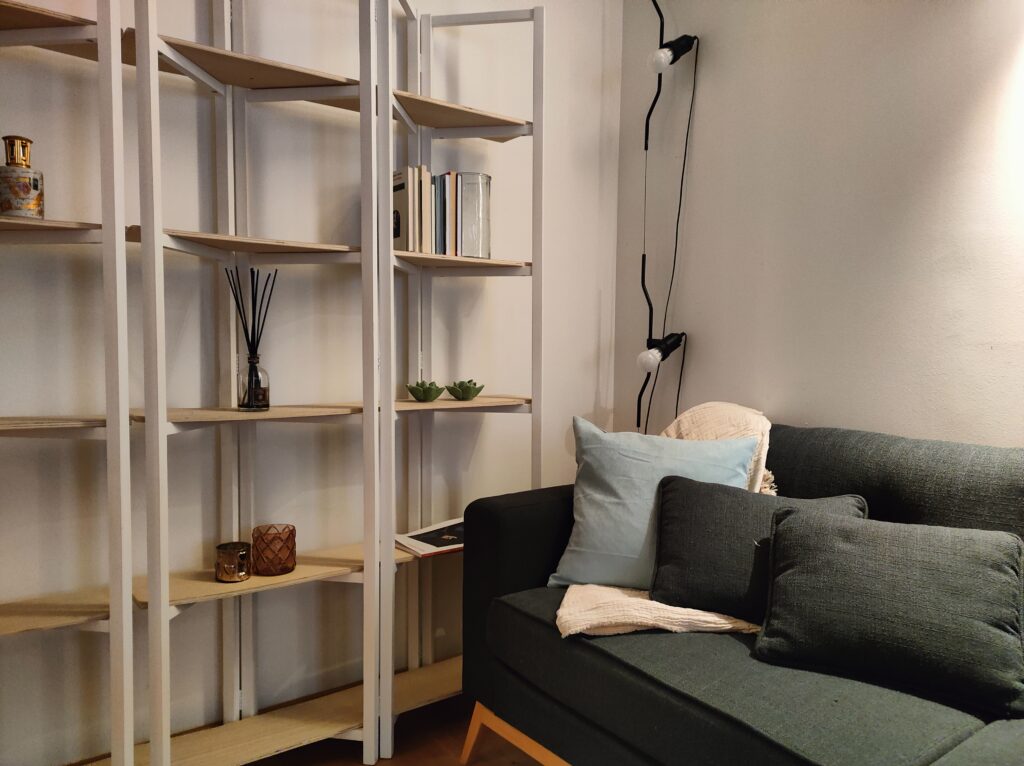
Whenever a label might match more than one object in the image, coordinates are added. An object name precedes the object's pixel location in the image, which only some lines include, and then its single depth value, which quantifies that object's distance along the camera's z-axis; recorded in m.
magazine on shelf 2.07
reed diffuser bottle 1.93
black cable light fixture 2.48
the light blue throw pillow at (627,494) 1.81
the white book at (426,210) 2.15
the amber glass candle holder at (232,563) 1.85
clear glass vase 2.23
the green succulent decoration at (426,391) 2.21
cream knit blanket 1.60
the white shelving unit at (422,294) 1.99
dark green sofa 1.21
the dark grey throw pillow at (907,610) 1.28
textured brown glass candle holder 1.92
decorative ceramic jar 1.58
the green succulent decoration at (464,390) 2.29
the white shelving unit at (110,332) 1.52
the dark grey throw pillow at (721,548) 1.62
